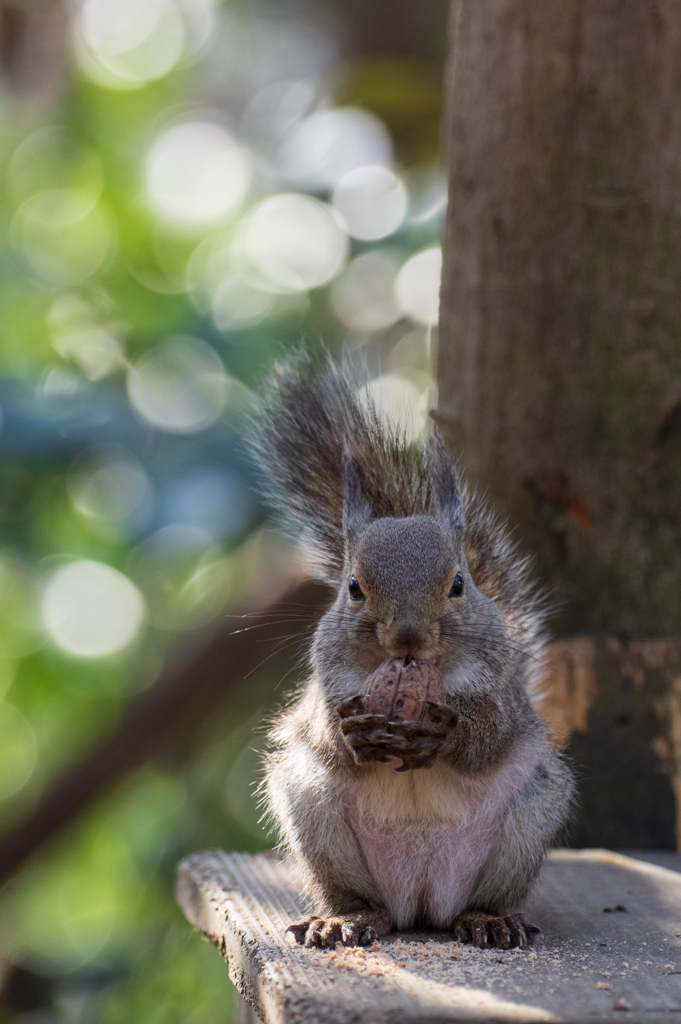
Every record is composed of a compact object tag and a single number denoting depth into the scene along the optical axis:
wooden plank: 4.29
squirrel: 4.38
